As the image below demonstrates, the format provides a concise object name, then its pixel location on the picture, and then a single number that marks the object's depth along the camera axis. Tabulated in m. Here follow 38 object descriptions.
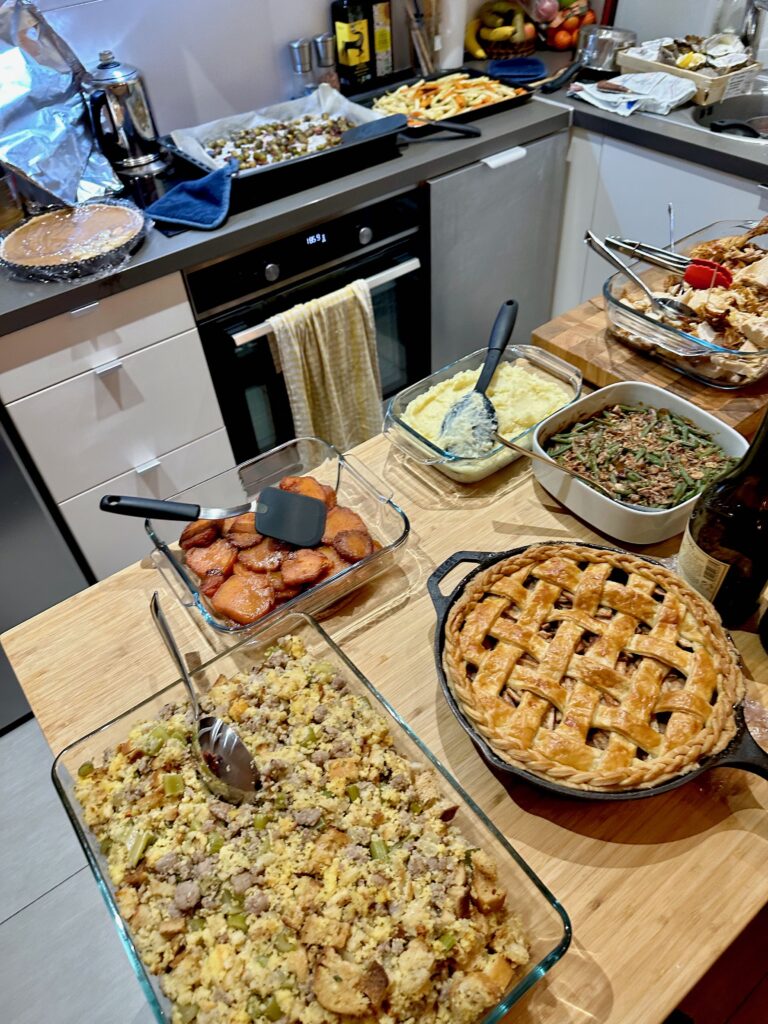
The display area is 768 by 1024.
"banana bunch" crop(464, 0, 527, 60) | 2.39
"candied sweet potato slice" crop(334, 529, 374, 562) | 0.96
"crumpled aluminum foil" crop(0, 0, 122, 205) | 1.65
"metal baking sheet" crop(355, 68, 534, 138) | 1.97
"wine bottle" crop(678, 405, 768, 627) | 0.83
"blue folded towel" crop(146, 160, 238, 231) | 1.66
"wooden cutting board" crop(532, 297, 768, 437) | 1.16
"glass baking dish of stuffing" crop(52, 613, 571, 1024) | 0.62
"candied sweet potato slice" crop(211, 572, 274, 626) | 0.91
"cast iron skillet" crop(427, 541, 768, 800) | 0.68
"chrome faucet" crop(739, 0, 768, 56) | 2.13
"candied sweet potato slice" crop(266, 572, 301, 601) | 0.94
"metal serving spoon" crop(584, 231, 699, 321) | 1.22
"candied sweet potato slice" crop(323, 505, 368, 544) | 0.99
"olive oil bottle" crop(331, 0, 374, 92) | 2.12
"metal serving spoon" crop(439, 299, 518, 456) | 1.09
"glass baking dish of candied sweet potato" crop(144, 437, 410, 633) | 0.92
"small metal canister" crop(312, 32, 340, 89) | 2.11
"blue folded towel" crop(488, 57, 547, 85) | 2.21
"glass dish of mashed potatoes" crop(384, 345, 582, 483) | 1.09
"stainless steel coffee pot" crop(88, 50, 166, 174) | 1.71
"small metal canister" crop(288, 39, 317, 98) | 2.10
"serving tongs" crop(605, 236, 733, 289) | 1.25
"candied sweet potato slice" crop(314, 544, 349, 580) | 0.96
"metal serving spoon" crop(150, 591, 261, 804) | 0.75
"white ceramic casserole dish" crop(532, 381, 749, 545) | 0.95
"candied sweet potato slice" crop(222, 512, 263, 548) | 0.98
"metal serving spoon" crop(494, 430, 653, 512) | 0.99
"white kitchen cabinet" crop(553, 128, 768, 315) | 1.92
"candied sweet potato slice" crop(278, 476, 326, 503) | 1.04
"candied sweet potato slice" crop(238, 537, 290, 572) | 0.96
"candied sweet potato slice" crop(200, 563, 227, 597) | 0.94
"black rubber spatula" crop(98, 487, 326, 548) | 0.95
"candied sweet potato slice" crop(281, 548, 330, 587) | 0.94
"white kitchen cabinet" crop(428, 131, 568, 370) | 2.03
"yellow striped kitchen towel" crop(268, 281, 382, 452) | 1.85
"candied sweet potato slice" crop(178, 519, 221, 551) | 0.99
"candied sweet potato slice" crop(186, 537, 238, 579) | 0.96
